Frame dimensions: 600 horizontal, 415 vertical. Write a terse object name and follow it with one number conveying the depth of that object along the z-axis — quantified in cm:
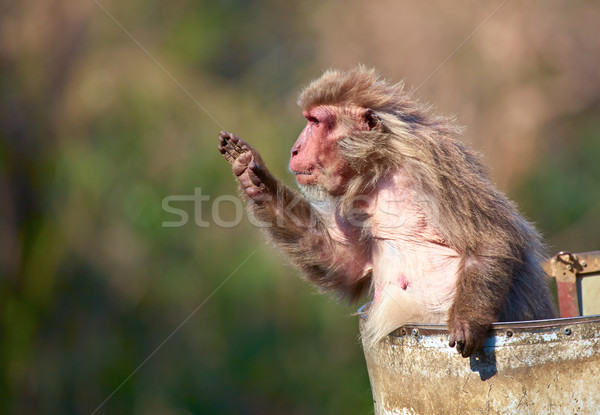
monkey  602
